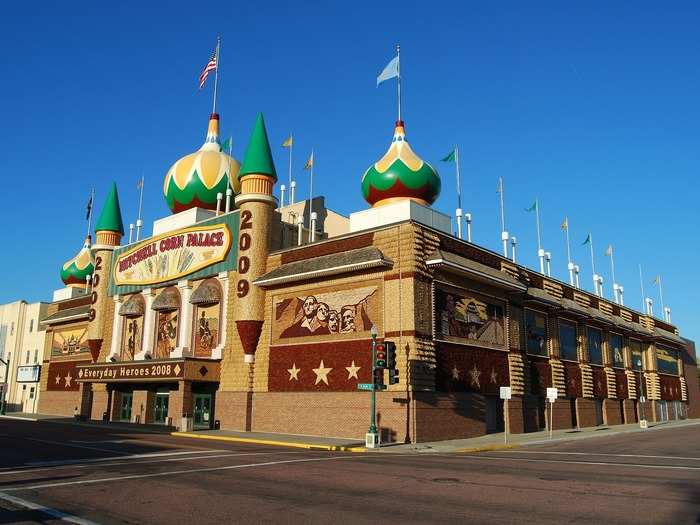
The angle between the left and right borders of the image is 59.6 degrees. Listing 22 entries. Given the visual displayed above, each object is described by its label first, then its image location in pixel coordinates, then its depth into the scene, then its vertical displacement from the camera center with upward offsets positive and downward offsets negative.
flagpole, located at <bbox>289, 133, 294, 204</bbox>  49.81 +17.40
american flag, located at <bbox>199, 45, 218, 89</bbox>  45.44 +24.19
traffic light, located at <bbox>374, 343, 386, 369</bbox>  26.12 +1.97
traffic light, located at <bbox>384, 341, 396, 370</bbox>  26.22 +2.07
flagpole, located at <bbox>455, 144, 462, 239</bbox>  38.27 +11.95
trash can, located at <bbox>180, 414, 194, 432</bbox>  35.88 -1.32
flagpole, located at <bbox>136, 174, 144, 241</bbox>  52.12 +14.72
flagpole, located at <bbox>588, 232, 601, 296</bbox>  56.34 +11.42
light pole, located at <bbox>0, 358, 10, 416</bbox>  57.20 -0.49
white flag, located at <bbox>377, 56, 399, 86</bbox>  38.51 +20.42
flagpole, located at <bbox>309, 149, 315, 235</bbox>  43.32 +15.80
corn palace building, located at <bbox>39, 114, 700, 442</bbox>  31.59 +4.99
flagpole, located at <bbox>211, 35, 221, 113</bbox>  47.05 +25.72
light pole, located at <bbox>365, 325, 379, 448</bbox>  26.44 -1.11
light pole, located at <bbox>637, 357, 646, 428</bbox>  53.30 +1.98
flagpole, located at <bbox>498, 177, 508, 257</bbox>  41.80 +11.09
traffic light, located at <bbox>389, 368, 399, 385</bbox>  26.64 +1.12
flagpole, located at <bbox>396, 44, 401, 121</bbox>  38.66 +20.53
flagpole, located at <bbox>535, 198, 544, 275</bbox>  47.12 +11.55
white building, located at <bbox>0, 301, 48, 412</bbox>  62.84 +5.13
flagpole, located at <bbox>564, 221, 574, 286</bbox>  52.07 +11.54
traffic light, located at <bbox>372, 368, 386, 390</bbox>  26.62 +1.07
